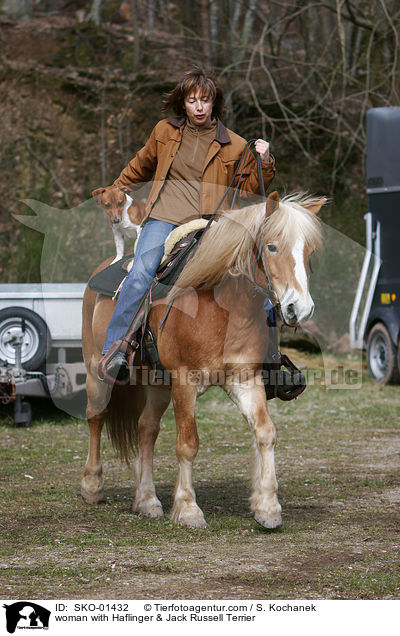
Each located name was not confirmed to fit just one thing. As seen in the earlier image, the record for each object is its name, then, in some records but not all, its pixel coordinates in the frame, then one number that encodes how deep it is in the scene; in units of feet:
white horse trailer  65.87
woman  36.99
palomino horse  32.68
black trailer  87.15
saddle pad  36.32
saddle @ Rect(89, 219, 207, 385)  36.42
